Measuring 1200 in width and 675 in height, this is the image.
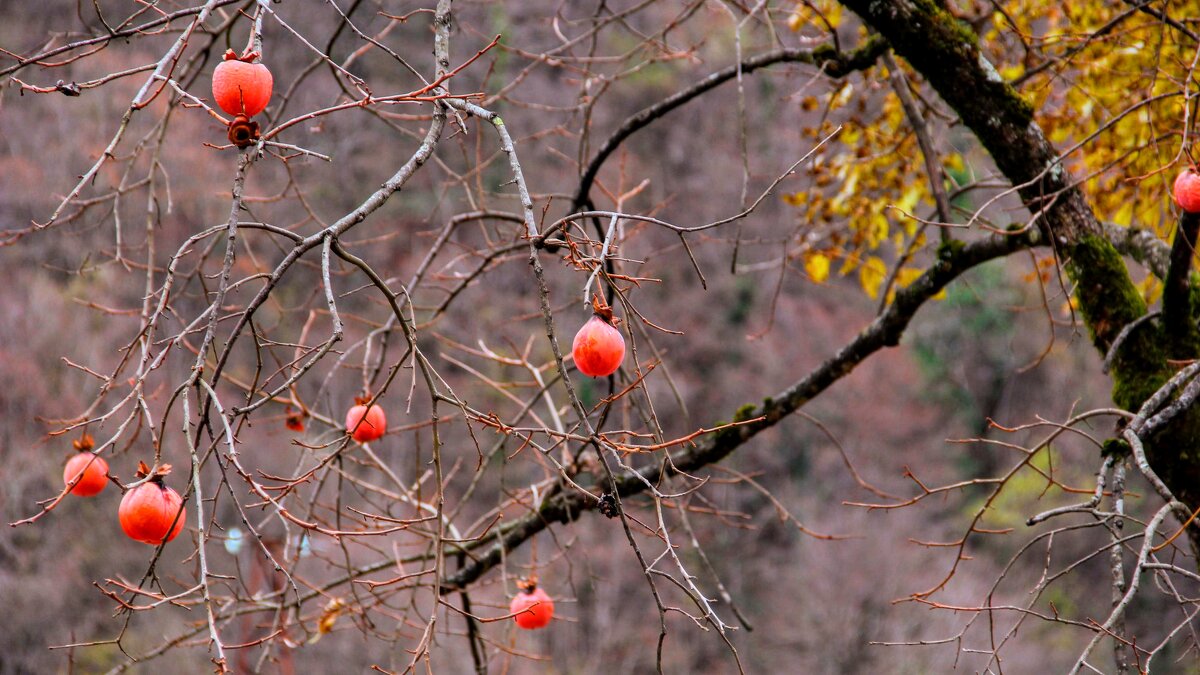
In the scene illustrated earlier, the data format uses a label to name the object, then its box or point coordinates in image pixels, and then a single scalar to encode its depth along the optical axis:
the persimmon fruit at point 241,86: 4.51
